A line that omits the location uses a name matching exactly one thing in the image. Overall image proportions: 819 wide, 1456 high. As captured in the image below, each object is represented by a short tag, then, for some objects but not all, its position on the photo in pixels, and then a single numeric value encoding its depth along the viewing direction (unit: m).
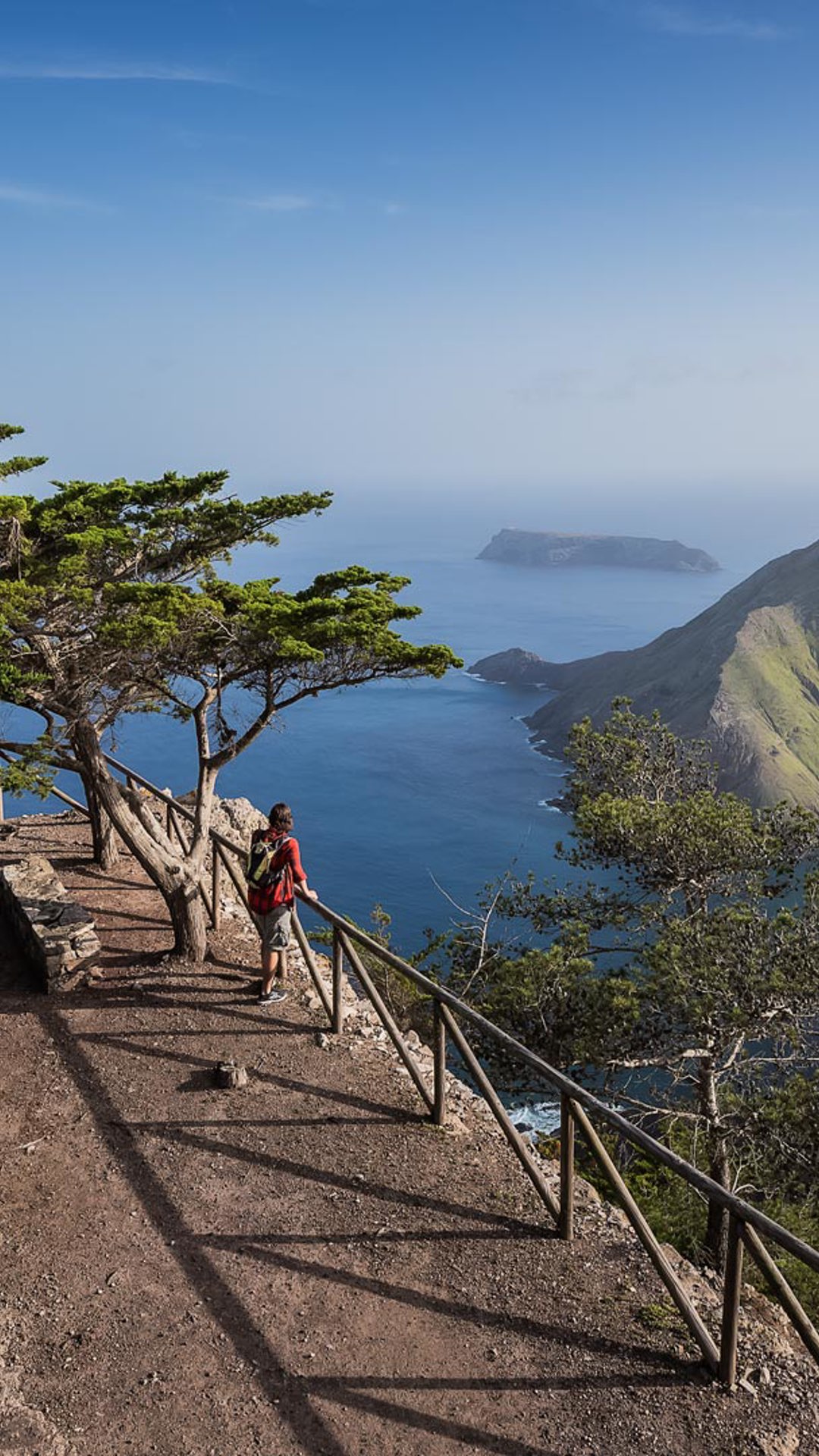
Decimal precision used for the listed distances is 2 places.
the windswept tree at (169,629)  10.31
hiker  9.50
